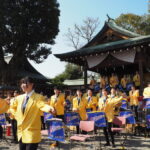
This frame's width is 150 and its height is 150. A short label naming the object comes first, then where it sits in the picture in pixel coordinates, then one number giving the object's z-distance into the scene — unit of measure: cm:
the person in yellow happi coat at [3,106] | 887
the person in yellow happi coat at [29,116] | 393
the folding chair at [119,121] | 741
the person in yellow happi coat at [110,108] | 759
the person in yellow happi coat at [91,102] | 1045
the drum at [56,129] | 521
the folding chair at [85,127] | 645
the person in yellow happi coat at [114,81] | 1839
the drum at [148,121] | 836
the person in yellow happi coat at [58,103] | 899
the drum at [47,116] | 783
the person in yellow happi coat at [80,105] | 972
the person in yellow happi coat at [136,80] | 1716
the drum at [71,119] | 780
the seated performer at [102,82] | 1870
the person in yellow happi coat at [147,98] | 937
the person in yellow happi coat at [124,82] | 1813
